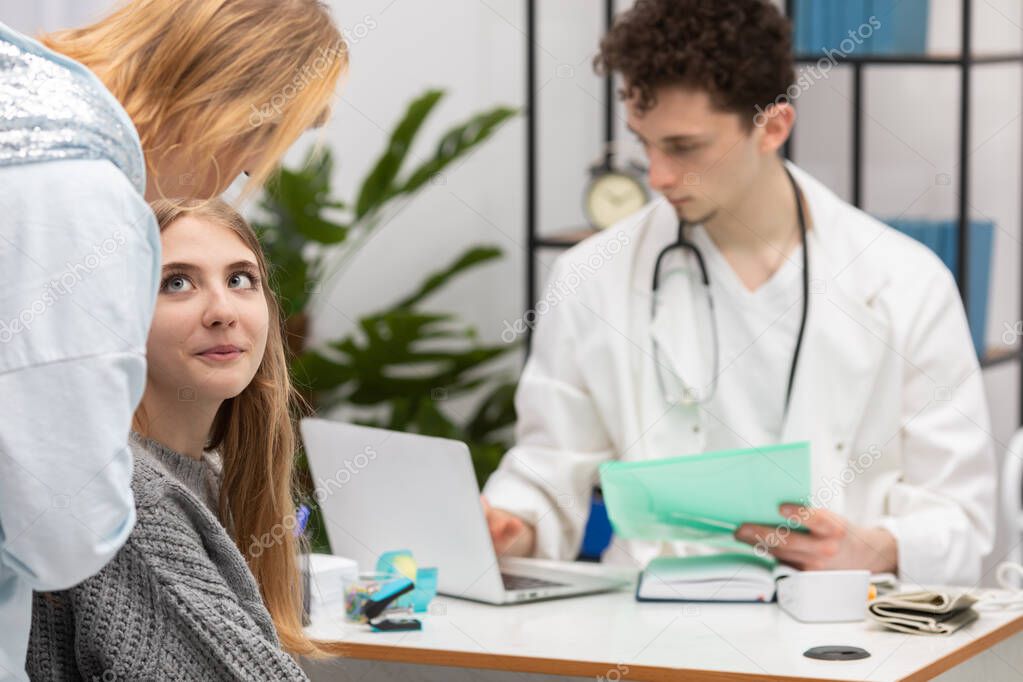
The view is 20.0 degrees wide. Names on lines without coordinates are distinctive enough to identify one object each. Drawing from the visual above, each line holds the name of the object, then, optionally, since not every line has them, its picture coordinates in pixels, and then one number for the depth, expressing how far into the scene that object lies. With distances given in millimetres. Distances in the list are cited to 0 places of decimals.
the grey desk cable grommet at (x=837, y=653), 3180
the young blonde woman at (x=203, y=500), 2812
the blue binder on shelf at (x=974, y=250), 4588
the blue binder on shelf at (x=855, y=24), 4538
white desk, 3163
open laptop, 3418
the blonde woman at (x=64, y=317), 2477
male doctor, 3818
